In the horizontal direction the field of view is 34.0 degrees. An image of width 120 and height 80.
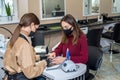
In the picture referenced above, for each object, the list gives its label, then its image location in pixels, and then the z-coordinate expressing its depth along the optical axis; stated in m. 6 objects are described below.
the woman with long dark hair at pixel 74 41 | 2.16
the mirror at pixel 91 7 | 5.02
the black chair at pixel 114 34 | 4.48
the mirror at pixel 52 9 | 4.11
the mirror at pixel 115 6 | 5.82
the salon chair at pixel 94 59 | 2.21
